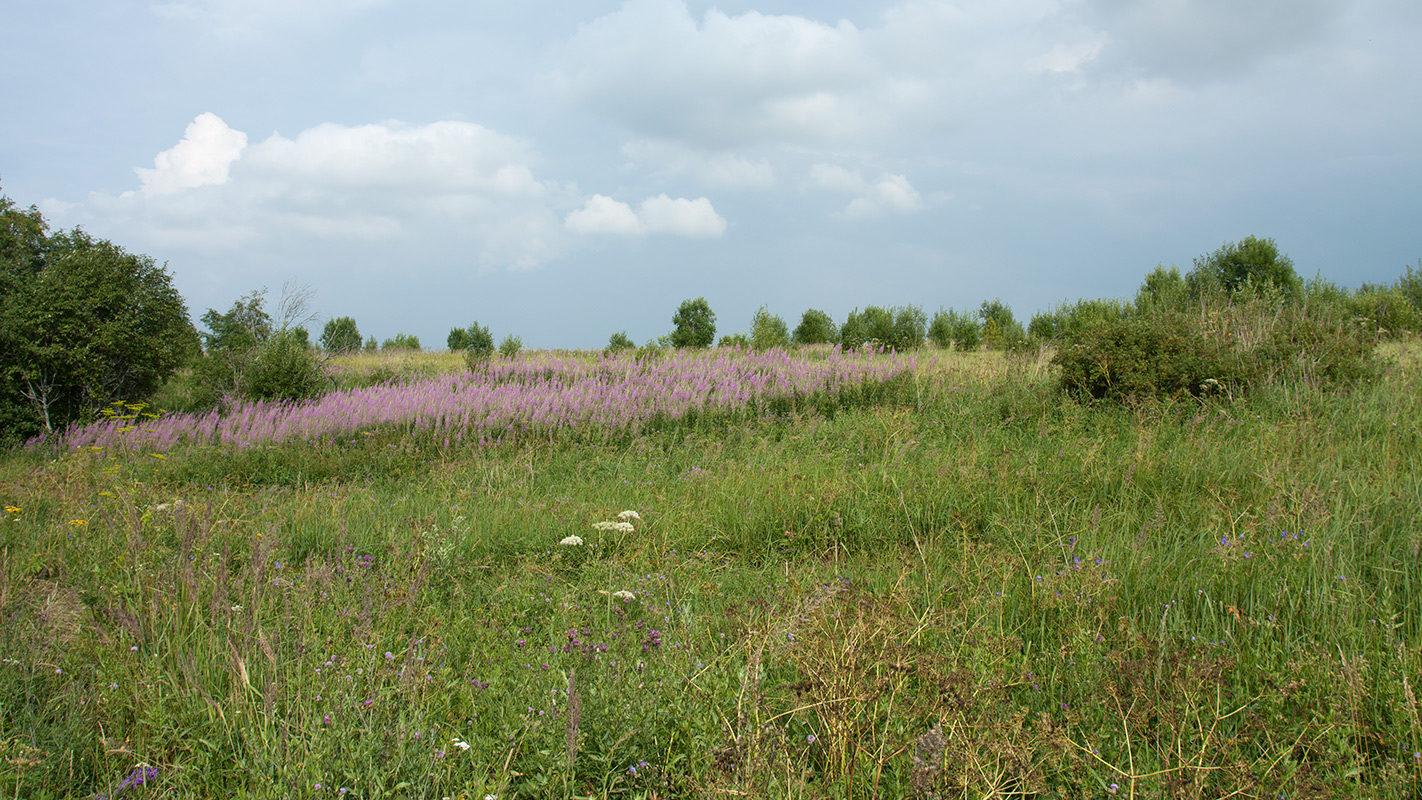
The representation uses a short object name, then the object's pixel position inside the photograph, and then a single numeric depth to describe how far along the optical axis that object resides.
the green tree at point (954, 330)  24.69
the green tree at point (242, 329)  15.00
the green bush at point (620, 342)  24.59
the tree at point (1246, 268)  25.42
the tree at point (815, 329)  25.36
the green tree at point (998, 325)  23.41
